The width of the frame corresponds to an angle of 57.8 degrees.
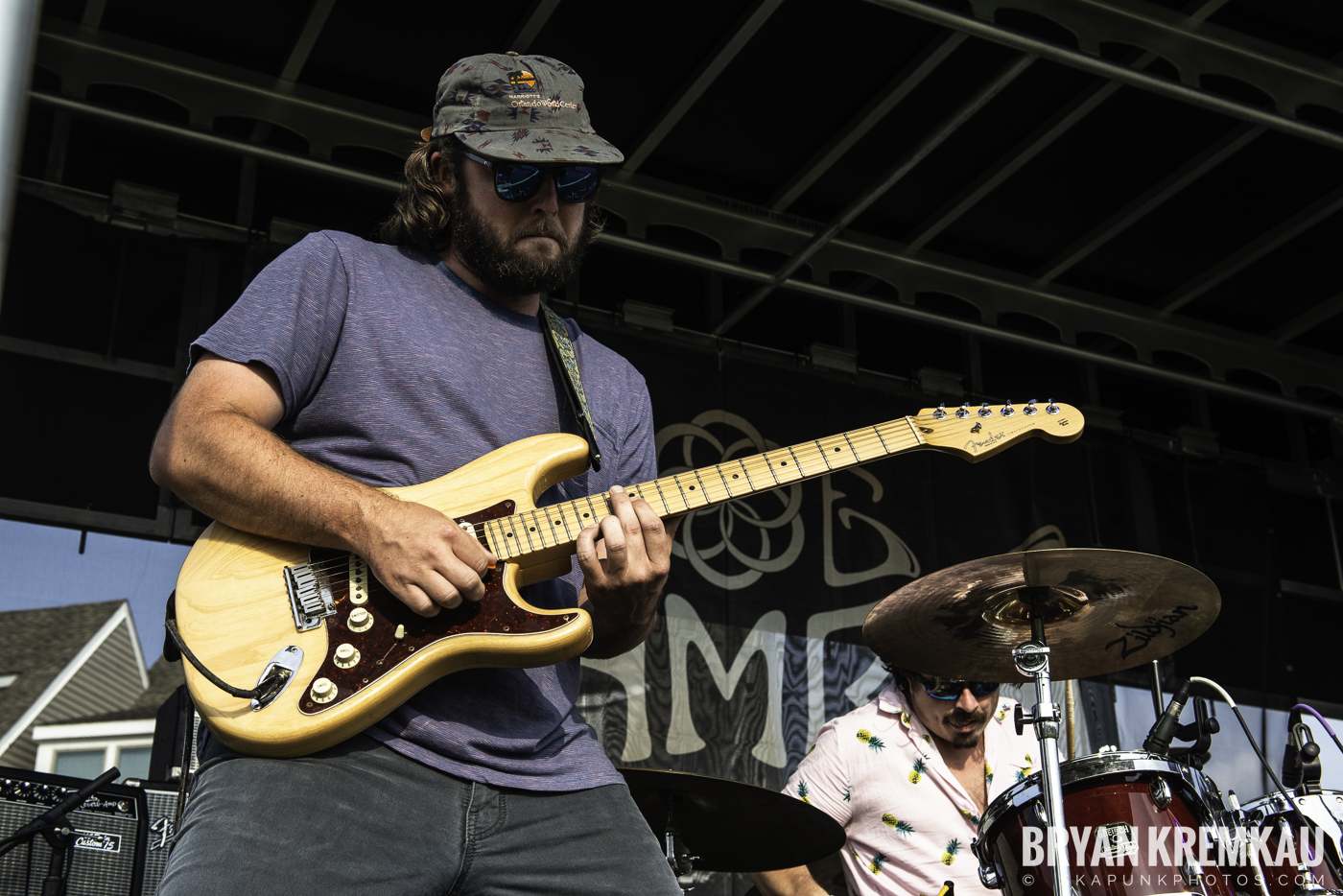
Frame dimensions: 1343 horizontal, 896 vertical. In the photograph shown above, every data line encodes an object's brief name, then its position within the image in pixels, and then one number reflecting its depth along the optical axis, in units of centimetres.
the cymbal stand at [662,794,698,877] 395
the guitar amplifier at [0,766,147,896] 394
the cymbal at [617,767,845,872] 386
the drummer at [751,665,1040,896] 437
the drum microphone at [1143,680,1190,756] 349
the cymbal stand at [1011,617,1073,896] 302
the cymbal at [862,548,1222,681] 360
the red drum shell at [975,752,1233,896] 321
